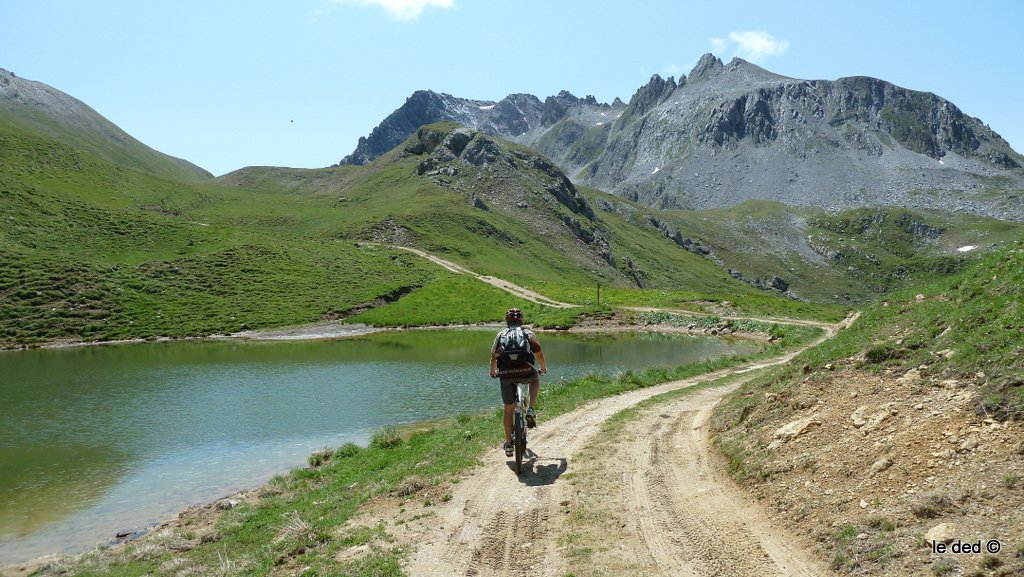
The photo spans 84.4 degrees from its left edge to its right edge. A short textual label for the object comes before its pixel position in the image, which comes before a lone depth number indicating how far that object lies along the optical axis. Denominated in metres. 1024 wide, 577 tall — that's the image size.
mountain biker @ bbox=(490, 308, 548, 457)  13.20
